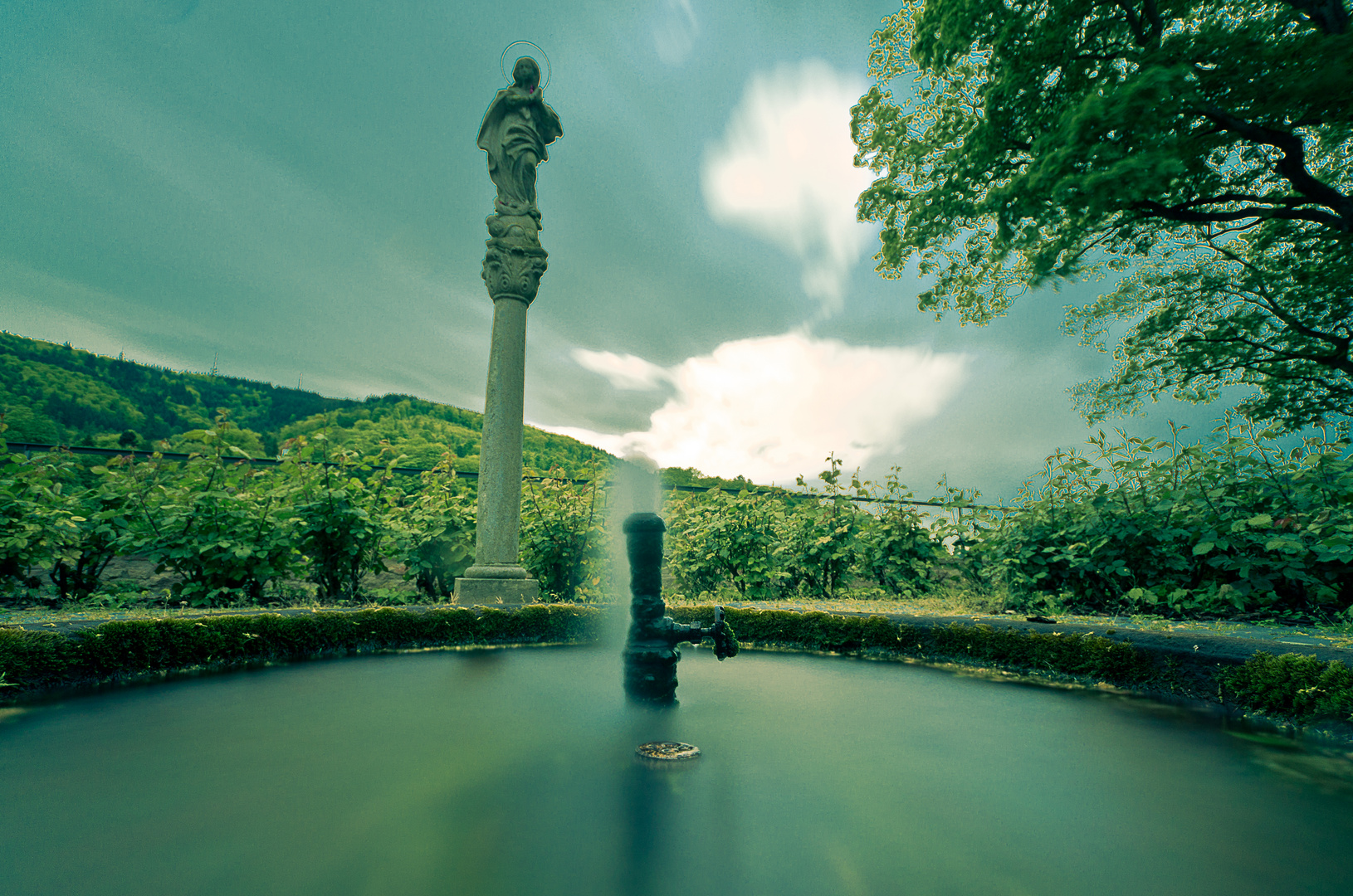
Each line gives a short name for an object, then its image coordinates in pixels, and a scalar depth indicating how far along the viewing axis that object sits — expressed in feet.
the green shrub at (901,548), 35.78
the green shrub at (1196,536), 21.90
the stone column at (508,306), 28.35
